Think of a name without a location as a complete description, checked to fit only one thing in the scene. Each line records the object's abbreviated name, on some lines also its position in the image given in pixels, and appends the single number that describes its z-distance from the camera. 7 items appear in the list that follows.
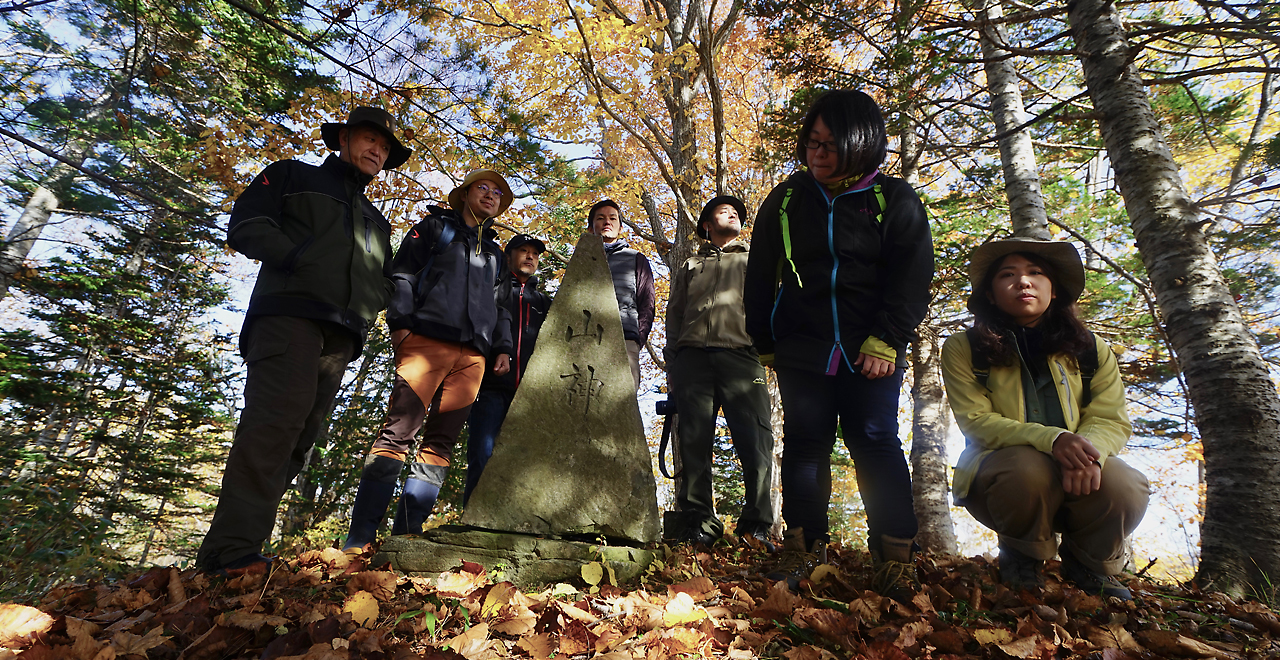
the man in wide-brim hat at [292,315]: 2.52
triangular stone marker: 2.78
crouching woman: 2.38
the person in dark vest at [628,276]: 4.79
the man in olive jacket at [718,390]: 3.75
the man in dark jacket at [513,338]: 4.18
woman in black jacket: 2.45
